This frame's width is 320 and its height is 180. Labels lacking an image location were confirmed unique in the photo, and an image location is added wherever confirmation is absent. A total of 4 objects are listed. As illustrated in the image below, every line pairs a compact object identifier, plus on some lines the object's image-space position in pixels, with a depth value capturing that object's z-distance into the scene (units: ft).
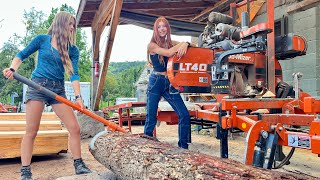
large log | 4.88
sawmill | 5.83
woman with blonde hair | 7.91
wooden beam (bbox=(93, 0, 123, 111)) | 13.00
